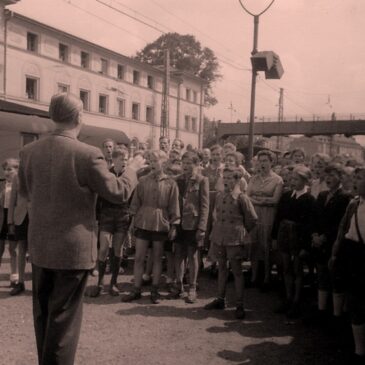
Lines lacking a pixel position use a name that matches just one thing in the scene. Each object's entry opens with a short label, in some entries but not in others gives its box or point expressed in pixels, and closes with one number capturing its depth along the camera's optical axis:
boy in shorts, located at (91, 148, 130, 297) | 6.47
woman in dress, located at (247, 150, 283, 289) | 6.90
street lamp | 8.82
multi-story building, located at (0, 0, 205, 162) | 32.03
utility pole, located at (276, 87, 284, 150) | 58.75
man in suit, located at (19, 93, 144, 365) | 3.16
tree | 56.31
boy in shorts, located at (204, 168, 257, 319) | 5.82
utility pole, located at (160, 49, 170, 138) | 35.19
